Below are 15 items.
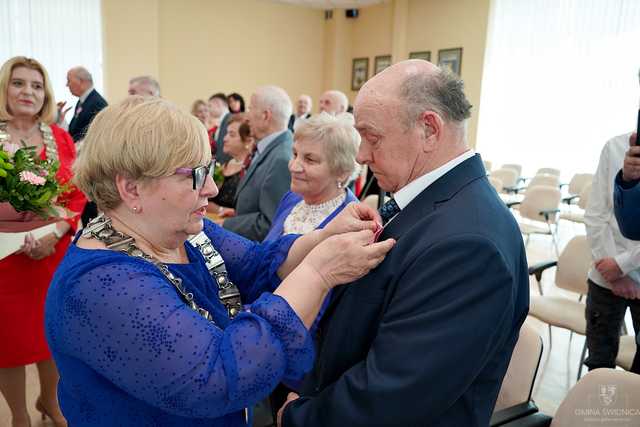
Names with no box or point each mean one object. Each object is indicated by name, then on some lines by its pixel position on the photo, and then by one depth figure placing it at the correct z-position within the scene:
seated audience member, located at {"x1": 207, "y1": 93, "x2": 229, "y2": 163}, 7.23
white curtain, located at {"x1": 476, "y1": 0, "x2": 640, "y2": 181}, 7.02
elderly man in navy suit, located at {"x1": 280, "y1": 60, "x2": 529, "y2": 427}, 1.03
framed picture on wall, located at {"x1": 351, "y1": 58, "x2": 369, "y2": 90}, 10.76
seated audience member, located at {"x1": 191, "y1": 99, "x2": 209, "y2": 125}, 7.02
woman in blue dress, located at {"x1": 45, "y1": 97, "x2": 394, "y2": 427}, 0.94
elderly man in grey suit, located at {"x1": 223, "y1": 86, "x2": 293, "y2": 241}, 2.75
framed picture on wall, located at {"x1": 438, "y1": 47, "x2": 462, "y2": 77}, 8.91
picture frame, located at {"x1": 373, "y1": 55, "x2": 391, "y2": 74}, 10.26
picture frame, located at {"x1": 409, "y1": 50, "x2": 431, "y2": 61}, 9.46
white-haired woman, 2.24
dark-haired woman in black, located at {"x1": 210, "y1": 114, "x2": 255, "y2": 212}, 3.53
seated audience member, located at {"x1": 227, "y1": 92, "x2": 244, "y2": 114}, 7.49
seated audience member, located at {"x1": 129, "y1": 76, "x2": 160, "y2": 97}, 4.38
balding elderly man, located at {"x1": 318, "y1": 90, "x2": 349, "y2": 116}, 6.29
